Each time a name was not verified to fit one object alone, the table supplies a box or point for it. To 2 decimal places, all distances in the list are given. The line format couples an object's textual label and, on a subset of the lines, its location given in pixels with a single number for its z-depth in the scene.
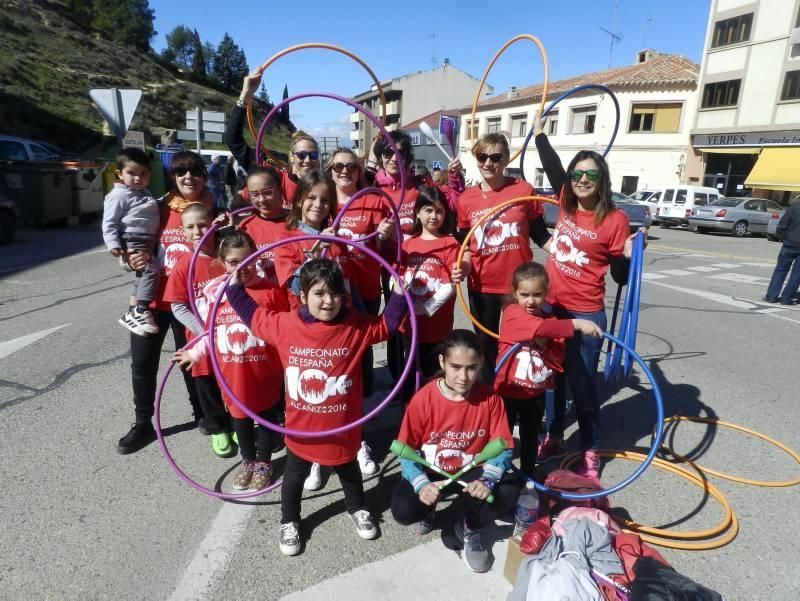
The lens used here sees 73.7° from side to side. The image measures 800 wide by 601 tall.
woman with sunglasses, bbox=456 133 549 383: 3.95
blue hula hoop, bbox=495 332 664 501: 2.93
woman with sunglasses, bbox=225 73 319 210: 4.31
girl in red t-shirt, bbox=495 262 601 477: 3.31
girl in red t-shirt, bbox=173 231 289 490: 3.33
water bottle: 3.04
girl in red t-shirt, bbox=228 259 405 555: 2.84
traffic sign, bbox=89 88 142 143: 10.22
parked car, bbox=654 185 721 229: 23.41
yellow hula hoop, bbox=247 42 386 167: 4.36
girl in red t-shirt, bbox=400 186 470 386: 3.65
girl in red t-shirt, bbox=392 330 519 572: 2.87
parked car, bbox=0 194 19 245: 11.60
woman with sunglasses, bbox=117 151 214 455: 3.79
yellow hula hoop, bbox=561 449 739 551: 3.05
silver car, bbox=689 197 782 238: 21.59
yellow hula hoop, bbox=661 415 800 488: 3.72
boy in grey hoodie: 3.68
